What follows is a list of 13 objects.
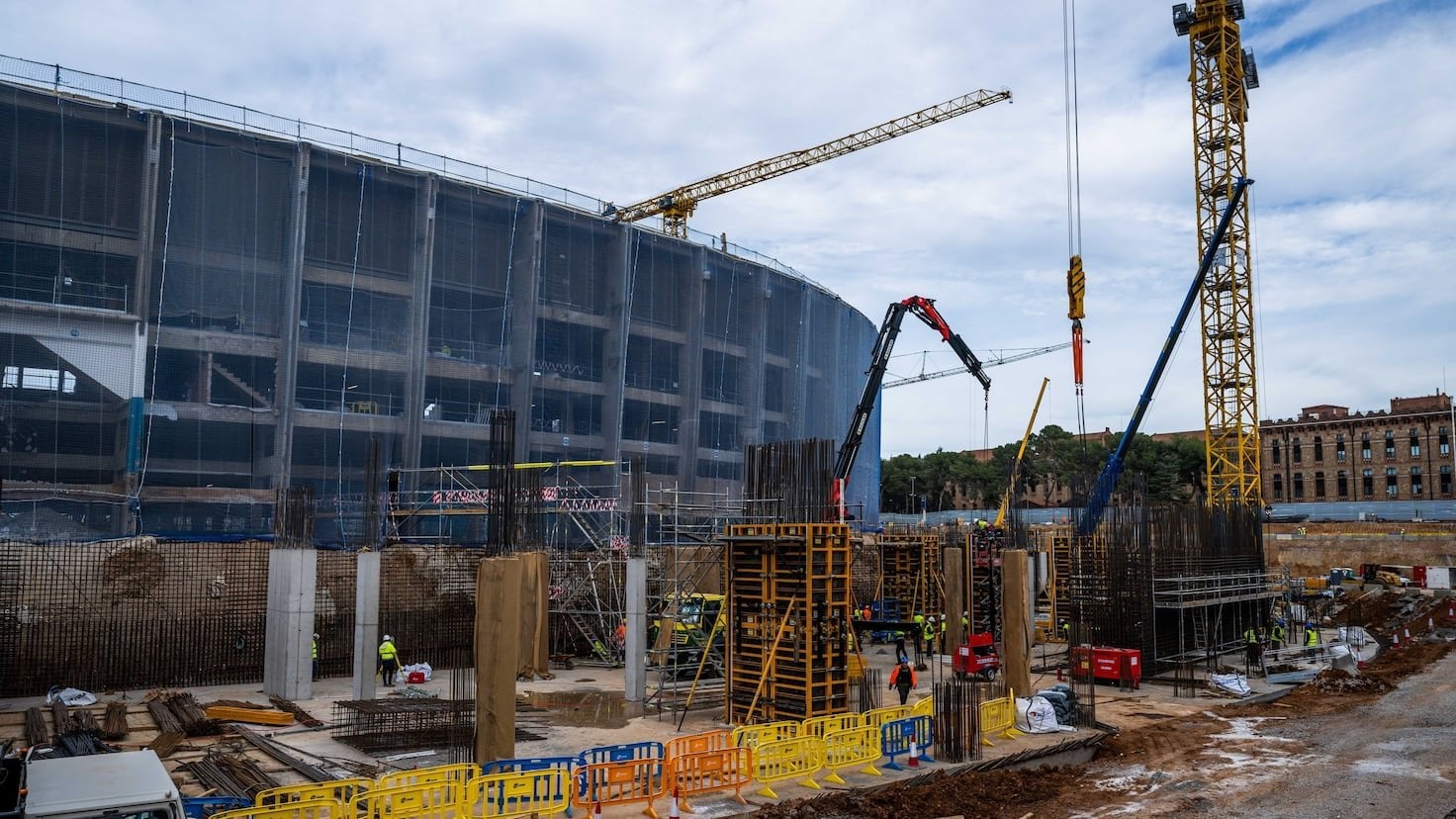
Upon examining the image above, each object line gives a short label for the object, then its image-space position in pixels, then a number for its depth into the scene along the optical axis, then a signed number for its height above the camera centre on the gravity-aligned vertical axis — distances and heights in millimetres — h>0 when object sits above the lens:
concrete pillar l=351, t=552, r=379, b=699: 21469 -2794
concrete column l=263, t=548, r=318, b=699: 22172 -2978
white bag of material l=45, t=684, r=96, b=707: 20406 -4174
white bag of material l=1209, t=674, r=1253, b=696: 24609 -4323
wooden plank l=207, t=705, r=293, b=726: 19172 -4216
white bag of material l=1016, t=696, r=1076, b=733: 18422 -3894
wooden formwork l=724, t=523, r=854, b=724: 18125 -2185
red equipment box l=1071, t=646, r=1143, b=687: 25531 -4027
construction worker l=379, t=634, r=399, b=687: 24464 -3997
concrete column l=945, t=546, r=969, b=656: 27266 -2536
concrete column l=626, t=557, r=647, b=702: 22234 -2951
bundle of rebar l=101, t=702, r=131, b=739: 17281 -4038
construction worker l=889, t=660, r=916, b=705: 20156 -3523
